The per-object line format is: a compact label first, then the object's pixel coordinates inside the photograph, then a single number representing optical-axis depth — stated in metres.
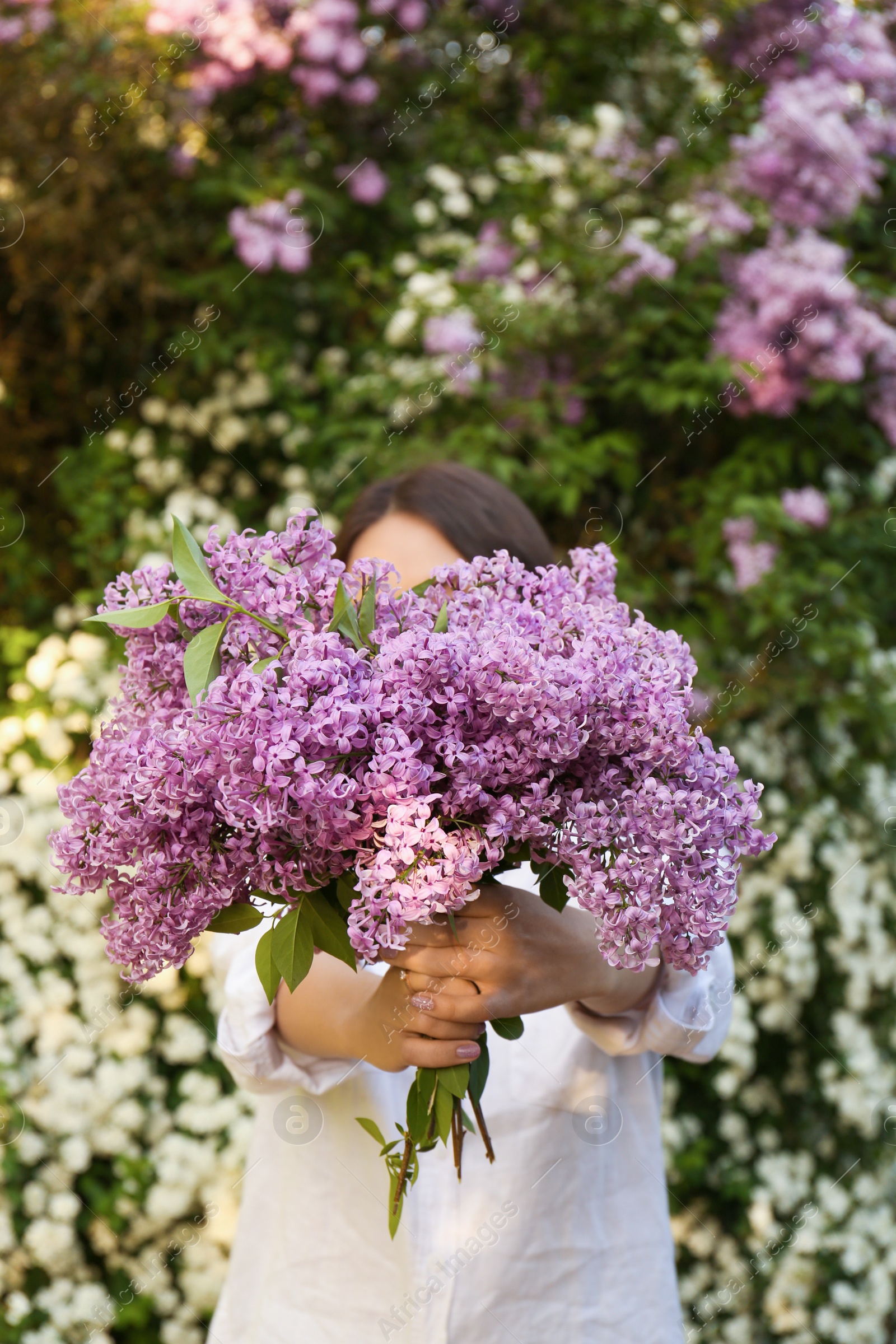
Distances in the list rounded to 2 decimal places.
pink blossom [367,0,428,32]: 2.86
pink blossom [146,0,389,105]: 2.78
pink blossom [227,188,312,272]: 2.68
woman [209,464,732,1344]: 1.17
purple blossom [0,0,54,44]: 2.79
